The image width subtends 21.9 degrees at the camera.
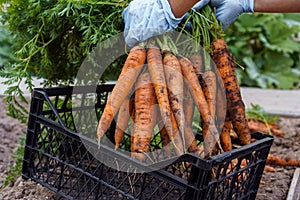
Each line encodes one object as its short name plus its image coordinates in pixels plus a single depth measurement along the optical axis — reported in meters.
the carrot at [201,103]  1.40
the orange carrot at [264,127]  2.04
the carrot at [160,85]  1.36
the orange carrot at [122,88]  1.37
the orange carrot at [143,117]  1.35
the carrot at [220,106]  1.46
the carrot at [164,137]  1.39
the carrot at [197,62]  1.45
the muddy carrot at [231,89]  1.46
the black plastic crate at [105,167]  1.27
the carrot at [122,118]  1.40
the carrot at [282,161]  1.83
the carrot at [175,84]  1.37
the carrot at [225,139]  1.46
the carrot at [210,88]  1.43
